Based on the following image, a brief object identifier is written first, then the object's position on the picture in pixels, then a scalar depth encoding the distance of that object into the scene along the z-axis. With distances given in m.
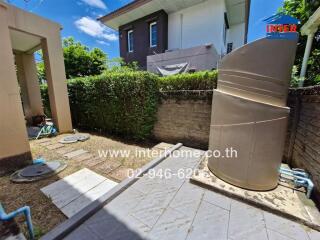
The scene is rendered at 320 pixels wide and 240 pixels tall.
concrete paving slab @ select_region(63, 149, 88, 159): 4.21
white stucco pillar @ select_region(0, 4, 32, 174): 3.34
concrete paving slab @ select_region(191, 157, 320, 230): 2.06
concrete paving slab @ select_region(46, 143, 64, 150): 4.79
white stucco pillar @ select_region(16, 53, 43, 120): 7.38
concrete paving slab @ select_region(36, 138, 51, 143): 5.38
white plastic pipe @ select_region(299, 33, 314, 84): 4.09
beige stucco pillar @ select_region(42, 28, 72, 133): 5.75
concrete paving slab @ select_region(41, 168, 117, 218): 2.38
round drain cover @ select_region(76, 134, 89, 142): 5.56
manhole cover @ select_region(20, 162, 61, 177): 3.23
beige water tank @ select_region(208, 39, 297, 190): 2.23
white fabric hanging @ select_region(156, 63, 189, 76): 7.74
